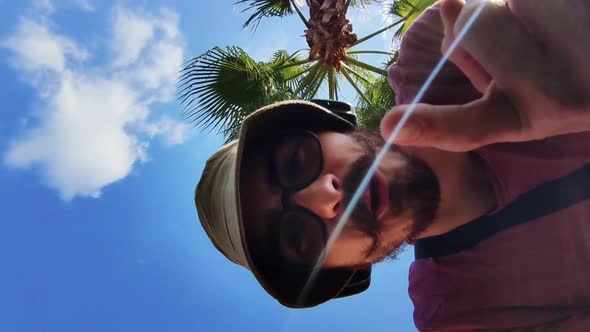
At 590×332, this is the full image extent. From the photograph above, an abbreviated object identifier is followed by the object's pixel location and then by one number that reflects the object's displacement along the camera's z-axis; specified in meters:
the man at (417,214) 0.36
